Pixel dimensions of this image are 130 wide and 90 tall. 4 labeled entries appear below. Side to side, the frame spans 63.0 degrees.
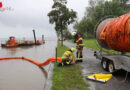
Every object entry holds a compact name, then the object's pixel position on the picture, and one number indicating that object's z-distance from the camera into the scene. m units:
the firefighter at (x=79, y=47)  6.59
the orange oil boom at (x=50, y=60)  6.76
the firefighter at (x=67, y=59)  6.07
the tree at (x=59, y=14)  17.11
